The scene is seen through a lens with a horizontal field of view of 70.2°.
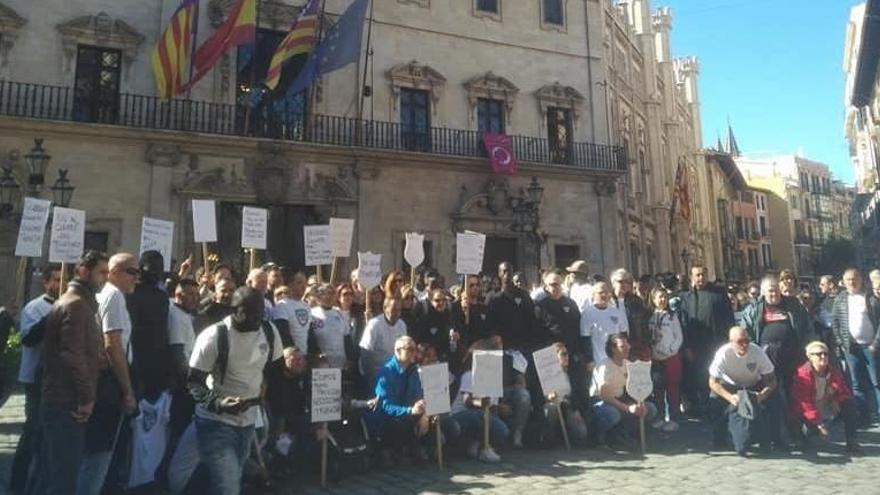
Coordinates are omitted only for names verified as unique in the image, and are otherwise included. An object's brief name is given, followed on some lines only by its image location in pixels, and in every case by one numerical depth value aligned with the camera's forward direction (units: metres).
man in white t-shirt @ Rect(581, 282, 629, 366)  8.14
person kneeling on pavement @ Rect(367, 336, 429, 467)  6.54
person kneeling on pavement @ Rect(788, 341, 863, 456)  7.39
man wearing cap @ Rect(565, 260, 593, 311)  9.18
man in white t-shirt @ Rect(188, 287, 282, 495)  3.99
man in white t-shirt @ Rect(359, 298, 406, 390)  7.22
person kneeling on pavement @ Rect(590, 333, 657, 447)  7.58
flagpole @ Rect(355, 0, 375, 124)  18.75
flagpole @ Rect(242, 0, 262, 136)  17.16
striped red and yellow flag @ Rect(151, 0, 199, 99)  15.39
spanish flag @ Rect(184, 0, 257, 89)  15.21
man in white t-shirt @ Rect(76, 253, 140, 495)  4.34
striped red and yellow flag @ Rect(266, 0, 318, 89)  15.56
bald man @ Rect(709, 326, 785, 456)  7.09
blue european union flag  15.64
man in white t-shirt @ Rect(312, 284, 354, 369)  7.11
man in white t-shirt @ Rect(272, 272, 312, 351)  6.74
